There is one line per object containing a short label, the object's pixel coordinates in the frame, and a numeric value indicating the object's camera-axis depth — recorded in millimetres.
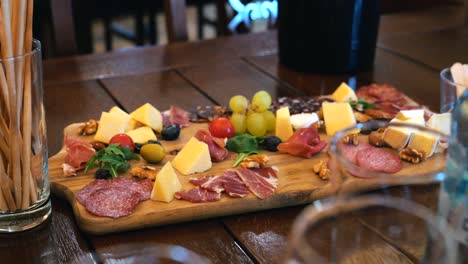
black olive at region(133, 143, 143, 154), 907
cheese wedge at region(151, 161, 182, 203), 772
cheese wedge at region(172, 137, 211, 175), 845
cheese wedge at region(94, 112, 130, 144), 928
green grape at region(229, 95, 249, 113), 990
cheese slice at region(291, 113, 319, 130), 966
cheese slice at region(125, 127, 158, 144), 928
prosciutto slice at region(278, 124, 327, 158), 890
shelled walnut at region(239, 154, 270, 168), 851
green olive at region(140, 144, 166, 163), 871
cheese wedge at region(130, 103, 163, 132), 965
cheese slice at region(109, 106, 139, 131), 967
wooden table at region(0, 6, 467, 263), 712
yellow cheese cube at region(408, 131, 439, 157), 624
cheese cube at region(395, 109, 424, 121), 914
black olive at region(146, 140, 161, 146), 915
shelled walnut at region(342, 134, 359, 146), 523
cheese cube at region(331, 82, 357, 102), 1079
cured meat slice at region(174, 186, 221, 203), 771
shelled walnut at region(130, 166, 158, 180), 825
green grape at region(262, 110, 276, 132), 973
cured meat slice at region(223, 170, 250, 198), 784
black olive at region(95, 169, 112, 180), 824
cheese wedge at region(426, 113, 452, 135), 877
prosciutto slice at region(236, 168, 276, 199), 786
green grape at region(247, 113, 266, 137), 952
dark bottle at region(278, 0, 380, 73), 1206
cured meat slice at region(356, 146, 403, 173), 587
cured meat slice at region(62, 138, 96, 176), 844
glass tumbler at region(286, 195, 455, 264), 366
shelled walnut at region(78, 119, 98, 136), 966
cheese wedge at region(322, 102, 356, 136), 979
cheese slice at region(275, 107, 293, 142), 948
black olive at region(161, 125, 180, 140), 953
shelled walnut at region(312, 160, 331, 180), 830
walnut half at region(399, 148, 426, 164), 792
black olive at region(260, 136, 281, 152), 916
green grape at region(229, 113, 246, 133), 971
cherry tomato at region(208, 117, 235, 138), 954
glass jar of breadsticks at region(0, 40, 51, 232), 697
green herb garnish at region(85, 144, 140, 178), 834
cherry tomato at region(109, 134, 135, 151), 896
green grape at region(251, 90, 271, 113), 977
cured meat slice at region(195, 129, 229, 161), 880
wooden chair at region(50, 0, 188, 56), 1420
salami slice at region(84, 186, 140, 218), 748
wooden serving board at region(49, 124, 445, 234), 743
